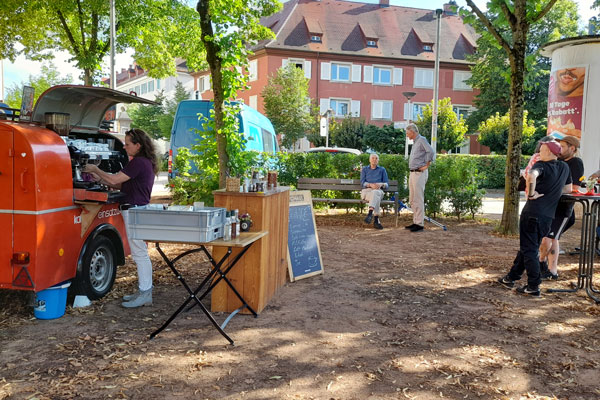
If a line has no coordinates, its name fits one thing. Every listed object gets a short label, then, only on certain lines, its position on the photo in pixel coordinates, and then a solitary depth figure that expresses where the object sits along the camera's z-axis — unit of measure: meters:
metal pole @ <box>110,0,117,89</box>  16.23
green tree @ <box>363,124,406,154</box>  36.44
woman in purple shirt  5.59
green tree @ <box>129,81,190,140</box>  56.44
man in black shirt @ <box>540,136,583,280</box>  7.00
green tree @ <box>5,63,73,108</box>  42.09
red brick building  42.69
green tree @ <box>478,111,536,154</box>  35.12
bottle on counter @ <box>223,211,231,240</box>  4.70
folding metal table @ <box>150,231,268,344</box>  4.53
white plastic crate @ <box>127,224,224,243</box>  4.36
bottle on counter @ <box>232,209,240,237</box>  4.86
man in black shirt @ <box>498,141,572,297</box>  6.26
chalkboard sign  6.82
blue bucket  5.14
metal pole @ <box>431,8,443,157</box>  20.44
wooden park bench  12.05
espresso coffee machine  5.58
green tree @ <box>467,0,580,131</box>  40.53
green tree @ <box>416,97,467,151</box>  36.34
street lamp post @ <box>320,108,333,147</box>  25.22
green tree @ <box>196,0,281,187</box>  9.19
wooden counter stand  5.37
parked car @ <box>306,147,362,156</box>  22.20
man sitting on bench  11.60
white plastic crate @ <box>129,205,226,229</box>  4.34
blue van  15.09
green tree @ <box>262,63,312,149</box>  37.89
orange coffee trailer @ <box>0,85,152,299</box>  4.75
